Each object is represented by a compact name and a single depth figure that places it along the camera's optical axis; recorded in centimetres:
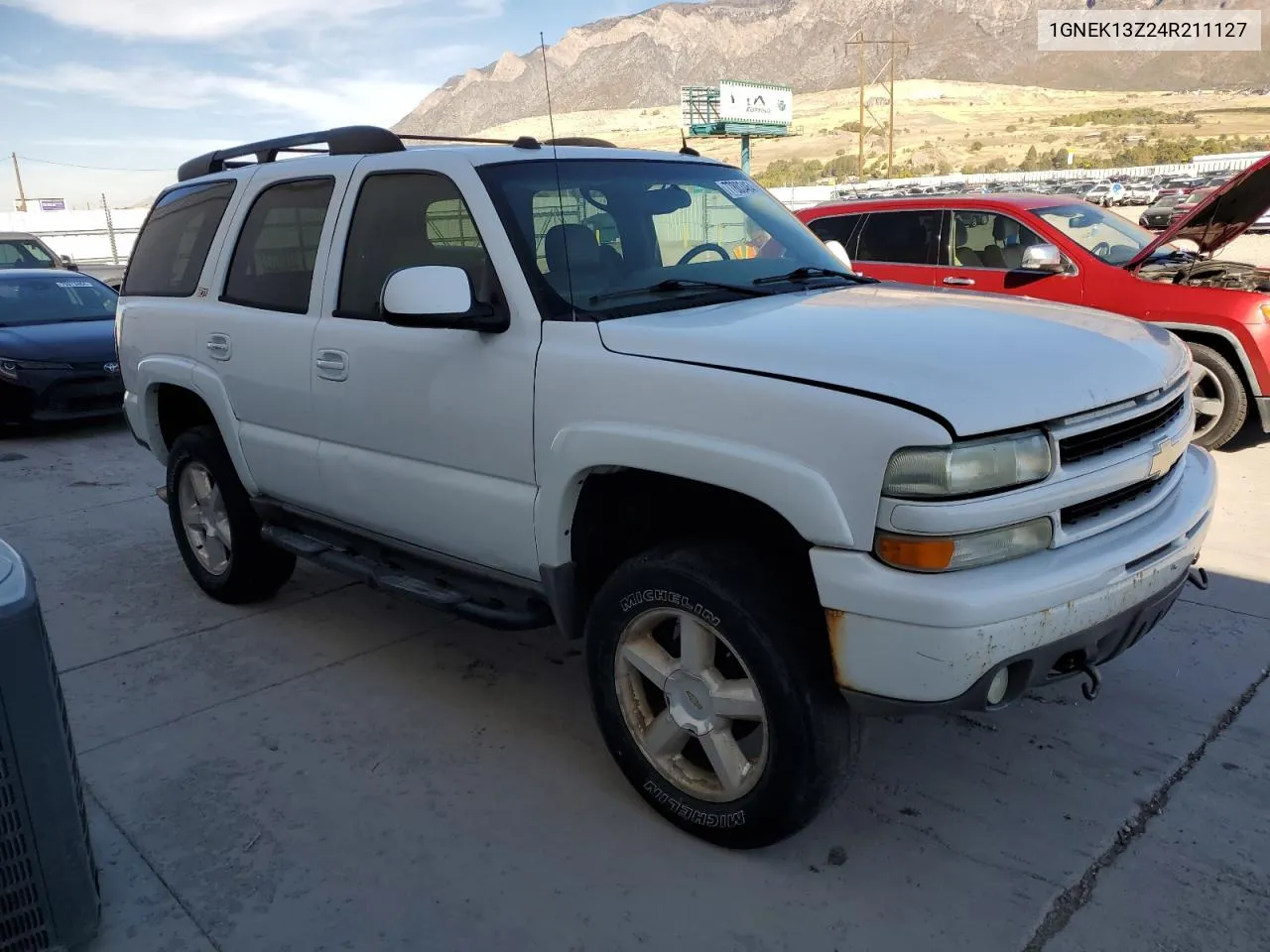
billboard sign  5228
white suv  228
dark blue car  879
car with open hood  649
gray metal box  224
